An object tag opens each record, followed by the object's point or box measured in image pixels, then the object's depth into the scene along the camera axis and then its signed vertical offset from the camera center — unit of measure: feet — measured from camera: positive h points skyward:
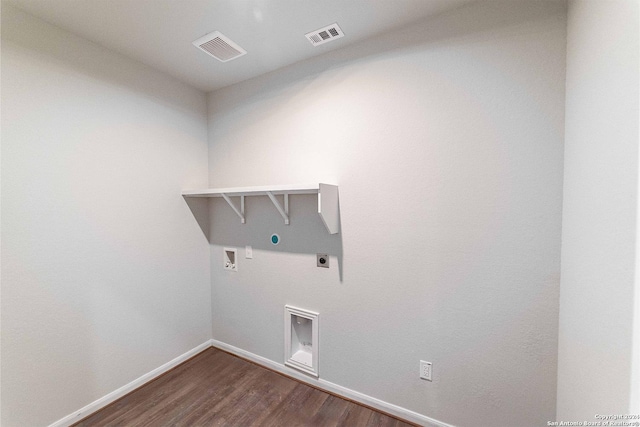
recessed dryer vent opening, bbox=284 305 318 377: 6.32 -3.81
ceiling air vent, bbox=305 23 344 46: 5.19 +3.84
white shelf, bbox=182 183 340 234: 5.38 +0.29
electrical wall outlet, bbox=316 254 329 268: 6.15 -1.45
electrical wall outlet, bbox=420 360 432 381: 5.02 -3.52
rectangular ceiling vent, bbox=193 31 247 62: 5.46 +3.85
